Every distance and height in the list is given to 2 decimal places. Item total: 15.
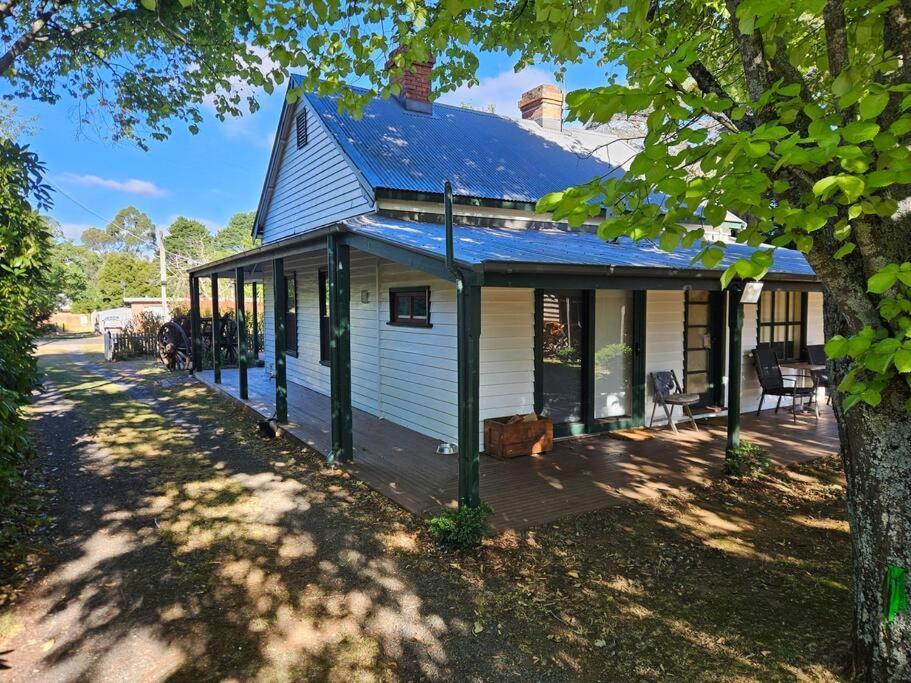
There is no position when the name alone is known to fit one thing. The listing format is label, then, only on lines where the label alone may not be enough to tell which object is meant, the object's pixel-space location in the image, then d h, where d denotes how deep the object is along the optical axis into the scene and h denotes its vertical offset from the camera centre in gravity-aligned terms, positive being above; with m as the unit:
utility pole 21.91 +1.79
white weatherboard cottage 5.38 +0.19
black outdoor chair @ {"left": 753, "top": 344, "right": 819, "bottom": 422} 8.48 -1.19
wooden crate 6.55 -1.63
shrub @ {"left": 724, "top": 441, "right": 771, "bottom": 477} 5.88 -1.77
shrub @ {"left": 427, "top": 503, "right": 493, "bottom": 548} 4.25 -1.78
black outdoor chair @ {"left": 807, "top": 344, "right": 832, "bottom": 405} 9.57 -0.91
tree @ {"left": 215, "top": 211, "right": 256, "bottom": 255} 75.33 +11.15
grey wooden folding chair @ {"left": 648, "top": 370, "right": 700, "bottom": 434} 7.62 -1.31
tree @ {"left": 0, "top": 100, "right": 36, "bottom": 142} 24.92 +9.48
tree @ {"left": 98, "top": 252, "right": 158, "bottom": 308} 42.00 +2.47
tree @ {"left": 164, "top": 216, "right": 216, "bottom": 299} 59.53 +8.48
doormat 7.48 -1.84
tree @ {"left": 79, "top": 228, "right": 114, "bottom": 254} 78.19 +10.32
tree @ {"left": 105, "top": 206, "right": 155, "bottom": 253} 73.75 +11.32
